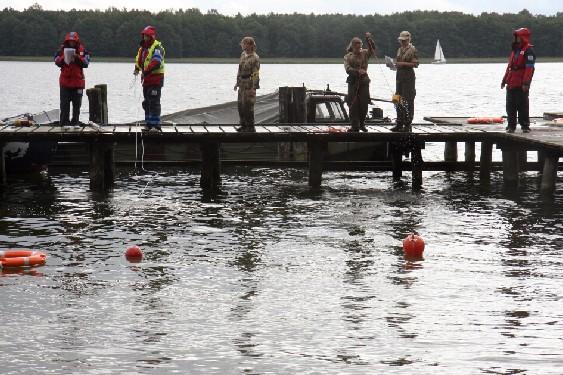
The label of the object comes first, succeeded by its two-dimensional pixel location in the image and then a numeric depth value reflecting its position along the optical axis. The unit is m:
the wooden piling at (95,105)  28.62
